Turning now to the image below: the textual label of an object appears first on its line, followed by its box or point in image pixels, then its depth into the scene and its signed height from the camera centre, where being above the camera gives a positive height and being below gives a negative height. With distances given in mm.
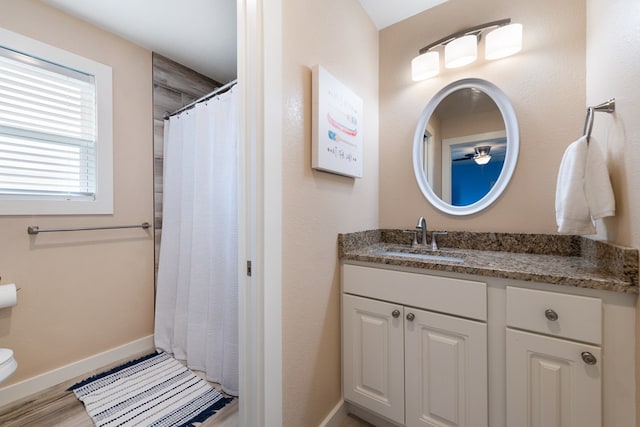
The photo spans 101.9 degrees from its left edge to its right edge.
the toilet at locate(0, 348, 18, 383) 1233 -731
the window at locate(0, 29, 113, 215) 1516 +541
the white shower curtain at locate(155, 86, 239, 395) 1637 -200
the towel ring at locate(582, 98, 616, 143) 954 +386
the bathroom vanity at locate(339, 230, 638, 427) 853 -475
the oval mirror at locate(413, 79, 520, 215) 1484 +410
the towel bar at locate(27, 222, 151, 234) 1548 -88
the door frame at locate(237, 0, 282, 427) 949 +20
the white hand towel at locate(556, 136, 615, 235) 936 +84
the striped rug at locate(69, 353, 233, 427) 1365 -1065
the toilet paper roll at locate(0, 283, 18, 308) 1382 -431
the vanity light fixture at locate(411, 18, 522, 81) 1395 +957
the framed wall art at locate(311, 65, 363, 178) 1178 +438
